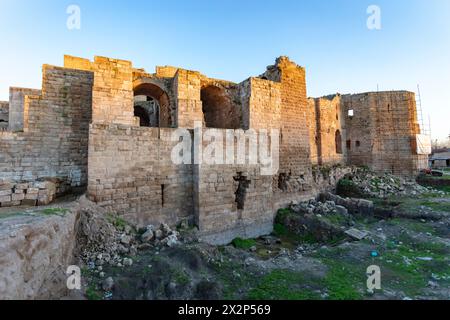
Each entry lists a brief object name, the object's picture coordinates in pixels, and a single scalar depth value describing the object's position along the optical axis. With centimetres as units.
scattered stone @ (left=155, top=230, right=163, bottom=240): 619
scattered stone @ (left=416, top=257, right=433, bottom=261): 571
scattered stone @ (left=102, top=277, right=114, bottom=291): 414
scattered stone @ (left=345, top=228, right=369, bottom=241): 722
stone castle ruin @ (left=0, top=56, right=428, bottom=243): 690
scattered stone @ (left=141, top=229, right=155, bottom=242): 601
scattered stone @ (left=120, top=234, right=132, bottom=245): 557
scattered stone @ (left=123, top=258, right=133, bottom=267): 485
